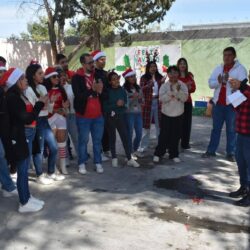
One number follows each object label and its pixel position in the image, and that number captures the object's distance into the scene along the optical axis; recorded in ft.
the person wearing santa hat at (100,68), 15.84
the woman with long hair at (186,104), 18.48
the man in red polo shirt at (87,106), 14.64
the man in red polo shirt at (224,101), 16.81
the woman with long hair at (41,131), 13.31
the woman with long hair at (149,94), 18.57
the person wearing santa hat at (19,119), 10.81
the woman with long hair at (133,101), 17.16
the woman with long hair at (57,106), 14.36
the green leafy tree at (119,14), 33.45
